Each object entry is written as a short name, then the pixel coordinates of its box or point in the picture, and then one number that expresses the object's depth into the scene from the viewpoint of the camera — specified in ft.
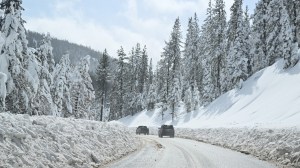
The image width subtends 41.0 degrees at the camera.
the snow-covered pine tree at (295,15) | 181.16
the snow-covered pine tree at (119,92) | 313.73
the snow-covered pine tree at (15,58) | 62.03
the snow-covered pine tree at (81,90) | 189.37
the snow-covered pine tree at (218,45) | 239.30
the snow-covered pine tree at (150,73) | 409.33
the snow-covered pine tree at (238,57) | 204.74
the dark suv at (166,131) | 157.21
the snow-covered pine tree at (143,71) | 353.92
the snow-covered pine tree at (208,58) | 256.19
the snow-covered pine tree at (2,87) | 50.11
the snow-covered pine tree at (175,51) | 286.66
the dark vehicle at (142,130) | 201.46
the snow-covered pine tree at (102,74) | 251.80
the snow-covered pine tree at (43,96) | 72.86
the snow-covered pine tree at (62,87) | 153.07
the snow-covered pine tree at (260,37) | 213.66
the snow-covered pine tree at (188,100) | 266.57
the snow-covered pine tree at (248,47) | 207.62
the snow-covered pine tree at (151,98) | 319.88
